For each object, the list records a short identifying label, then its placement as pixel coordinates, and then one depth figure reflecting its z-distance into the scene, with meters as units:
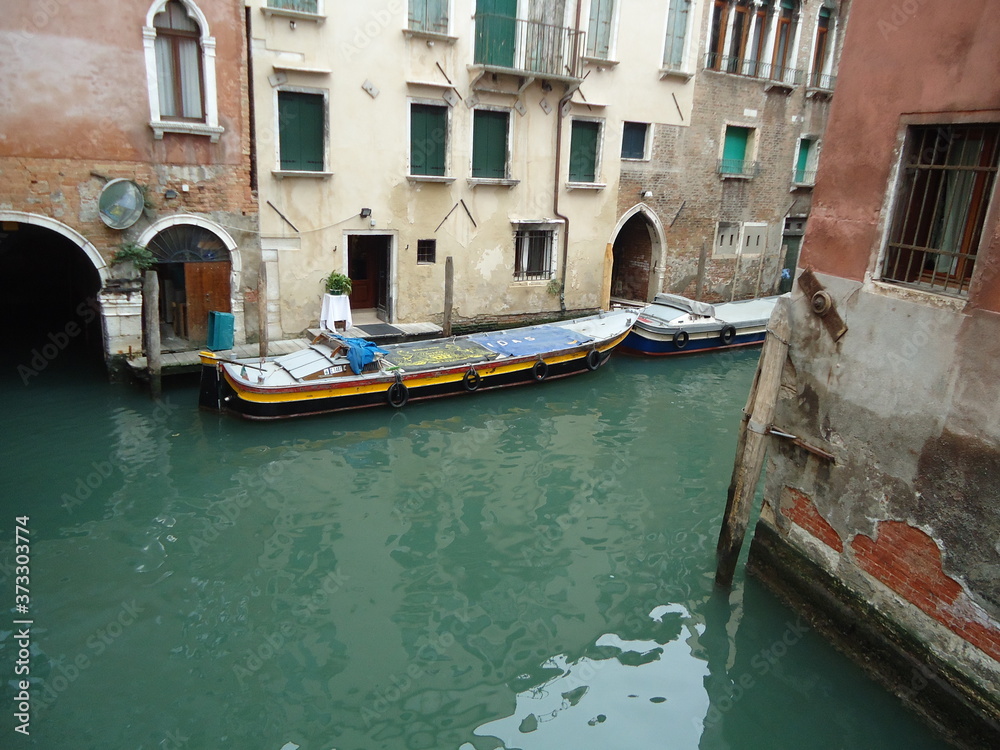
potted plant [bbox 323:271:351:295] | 12.37
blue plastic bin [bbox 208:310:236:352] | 11.27
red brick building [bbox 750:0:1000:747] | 4.64
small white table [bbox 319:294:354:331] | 12.48
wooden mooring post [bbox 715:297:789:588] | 5.95
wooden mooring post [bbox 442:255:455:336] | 13.27
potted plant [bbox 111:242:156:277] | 10.92
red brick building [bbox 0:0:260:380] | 10.06
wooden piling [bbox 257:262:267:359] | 11.49
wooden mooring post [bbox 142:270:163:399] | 10.55
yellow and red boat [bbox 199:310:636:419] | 10.27
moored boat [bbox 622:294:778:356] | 14.45
